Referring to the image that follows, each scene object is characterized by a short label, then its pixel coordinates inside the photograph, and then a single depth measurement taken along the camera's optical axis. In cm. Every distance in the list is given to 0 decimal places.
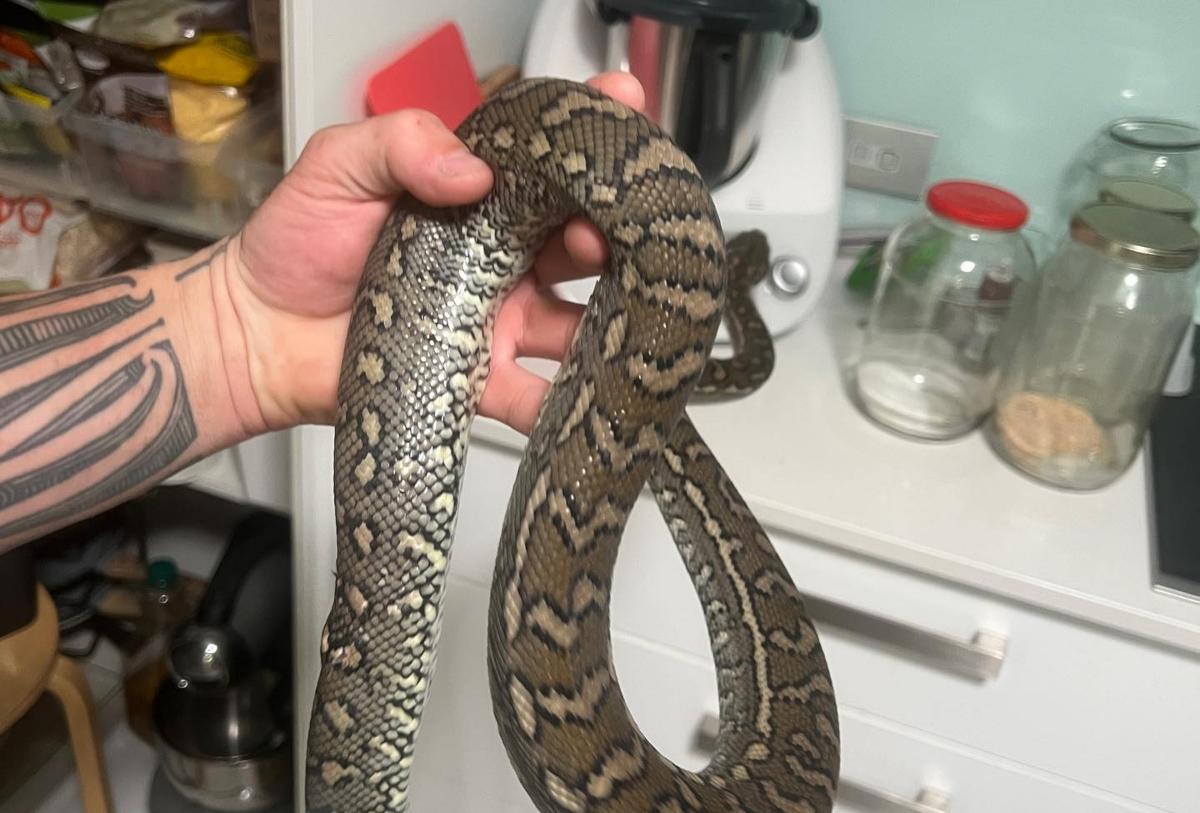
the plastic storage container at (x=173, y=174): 129
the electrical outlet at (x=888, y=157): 160
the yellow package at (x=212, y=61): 125
